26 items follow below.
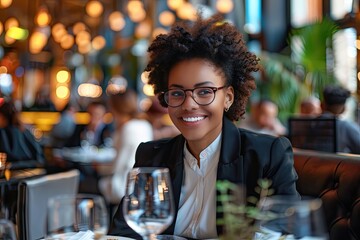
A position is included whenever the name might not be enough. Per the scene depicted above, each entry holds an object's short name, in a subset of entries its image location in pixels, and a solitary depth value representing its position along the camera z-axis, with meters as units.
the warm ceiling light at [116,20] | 10.52
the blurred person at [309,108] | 6.49
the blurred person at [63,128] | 10.67
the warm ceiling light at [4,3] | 7.71
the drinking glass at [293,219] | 0.93
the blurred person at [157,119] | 6.00
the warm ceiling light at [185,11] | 8.72
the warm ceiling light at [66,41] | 11.75
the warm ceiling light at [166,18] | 10.34
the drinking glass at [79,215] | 1.40
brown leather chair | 2.11
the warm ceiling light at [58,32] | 11.31
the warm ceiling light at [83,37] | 11.77
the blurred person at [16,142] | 4.54
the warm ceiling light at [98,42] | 13.62
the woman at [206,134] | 2.03
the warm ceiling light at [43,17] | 8.34
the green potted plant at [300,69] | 7.23
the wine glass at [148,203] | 1.40
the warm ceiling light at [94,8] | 9.64
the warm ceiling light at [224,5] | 8.48
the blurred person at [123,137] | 4.73
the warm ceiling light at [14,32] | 9.27
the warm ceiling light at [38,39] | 10.67
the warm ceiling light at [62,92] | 19.73
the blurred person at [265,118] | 6.30
